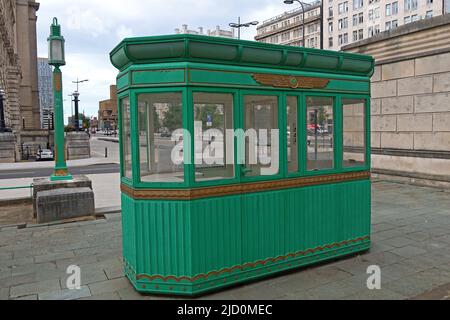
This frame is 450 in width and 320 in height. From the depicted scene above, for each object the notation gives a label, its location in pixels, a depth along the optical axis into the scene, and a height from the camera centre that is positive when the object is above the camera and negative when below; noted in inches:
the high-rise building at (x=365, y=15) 2305.2 +812.3
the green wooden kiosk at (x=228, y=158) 165.6 -10.7
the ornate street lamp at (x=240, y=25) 1337.8 +408.6
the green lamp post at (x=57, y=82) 372.8 +58.7
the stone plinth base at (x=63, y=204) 319.3 -56.4
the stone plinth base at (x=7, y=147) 1055.6 -18.7
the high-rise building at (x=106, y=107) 4093.3 +366.2
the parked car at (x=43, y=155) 1200.2 -49.0
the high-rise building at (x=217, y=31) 2596.5 +790.4
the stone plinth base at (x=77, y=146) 1208.8 -21.0
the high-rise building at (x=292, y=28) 3346.5 +1060.2
